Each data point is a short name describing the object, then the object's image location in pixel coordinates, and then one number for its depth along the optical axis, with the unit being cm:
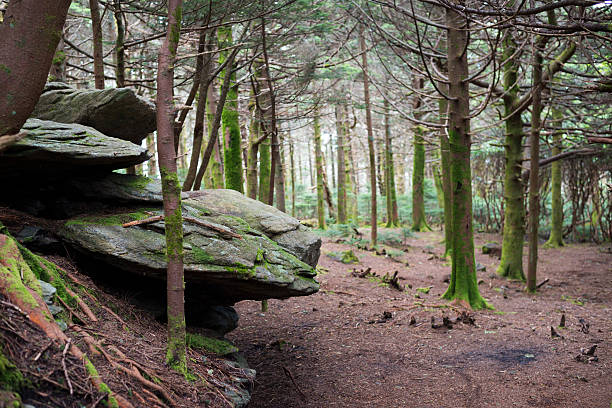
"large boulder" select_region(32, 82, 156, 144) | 405
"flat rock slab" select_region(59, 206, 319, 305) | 350
